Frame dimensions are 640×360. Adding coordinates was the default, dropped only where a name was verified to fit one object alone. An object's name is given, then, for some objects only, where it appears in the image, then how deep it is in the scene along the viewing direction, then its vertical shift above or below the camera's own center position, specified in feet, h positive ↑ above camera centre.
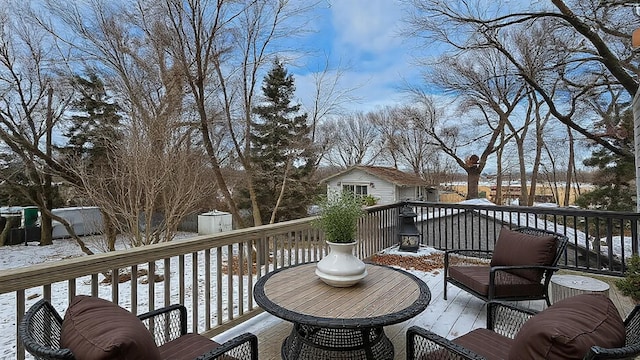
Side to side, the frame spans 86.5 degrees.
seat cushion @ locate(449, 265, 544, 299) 9.80 -3.13
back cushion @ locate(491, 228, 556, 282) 9.86 -2.21
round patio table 6.25 -2.47
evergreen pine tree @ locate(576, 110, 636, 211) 33.63 -0.51
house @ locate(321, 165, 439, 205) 54.70 -0.12
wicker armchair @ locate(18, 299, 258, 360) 3.68 -2.35
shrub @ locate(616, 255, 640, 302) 11.65 -3.69
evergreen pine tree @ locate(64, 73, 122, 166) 27.02 +5.49
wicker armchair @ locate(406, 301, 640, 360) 3.79 -2.84
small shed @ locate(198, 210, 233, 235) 43.19 -4.72
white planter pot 7.57 -1.94
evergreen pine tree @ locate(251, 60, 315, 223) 42.60 +4.24
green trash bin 43.29 -3.44
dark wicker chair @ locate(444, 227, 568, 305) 9.68 -3.07
